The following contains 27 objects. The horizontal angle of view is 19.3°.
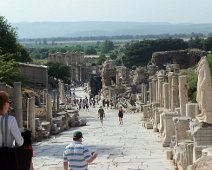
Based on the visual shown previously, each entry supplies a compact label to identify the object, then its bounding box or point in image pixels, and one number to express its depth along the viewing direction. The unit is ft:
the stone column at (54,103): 129.33
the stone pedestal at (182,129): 60.02
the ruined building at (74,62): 424.38
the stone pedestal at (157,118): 93.37
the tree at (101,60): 489.79
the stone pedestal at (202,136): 48.29
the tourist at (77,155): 31.94
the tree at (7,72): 107.14
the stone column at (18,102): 78.59
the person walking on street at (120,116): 113.30
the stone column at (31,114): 84.89
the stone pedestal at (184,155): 48.67
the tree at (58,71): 328.90
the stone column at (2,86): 82.17
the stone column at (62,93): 195.35
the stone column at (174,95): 93.30
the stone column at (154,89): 132.40
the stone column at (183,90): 84.38
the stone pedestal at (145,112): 115.28
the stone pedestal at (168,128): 73.16
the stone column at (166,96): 100.68
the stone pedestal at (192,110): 69.47
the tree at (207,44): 486.14
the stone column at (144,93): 159.67
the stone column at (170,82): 100.81
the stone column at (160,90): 113.66
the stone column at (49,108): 104.19
